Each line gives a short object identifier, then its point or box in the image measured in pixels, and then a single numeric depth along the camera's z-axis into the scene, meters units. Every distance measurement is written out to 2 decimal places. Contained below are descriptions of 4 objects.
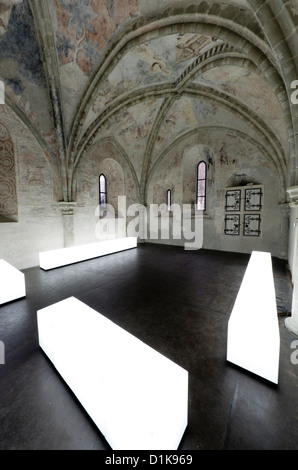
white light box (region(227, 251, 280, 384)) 1.88
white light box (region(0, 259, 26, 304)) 3.66
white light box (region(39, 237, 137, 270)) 5.95
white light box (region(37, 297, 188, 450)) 1.22
